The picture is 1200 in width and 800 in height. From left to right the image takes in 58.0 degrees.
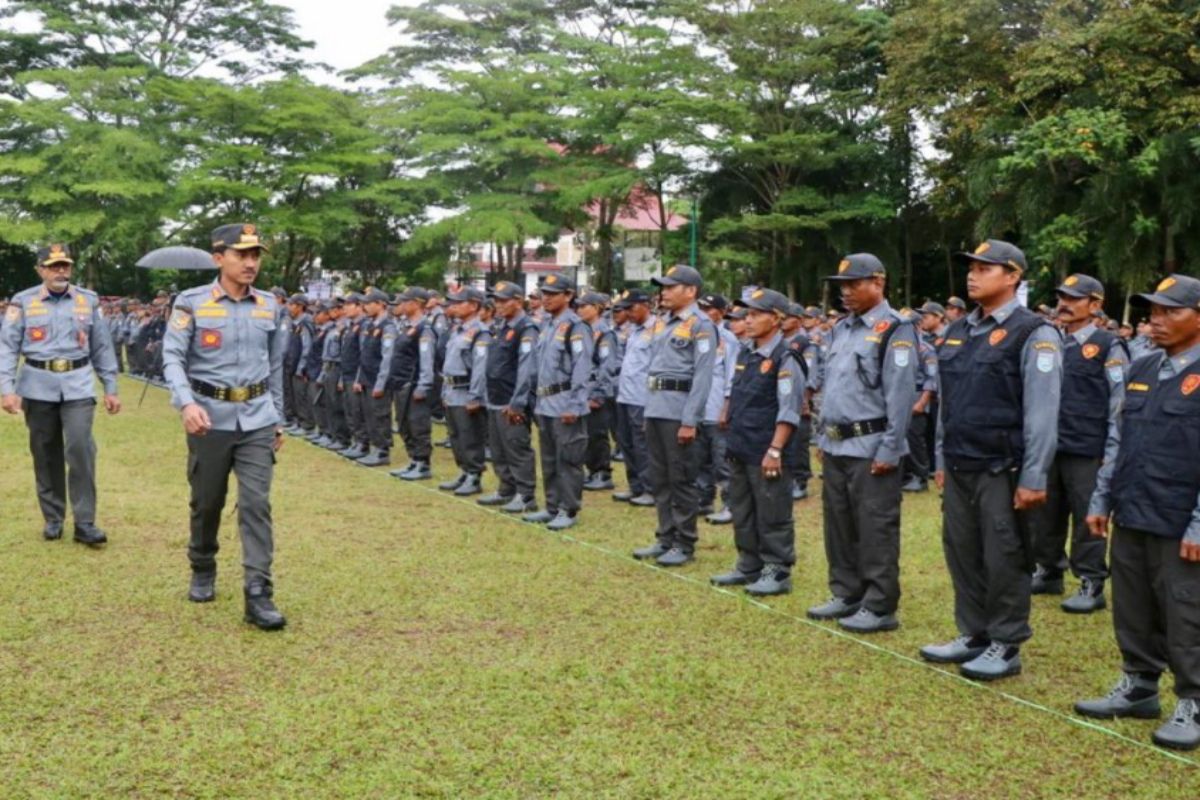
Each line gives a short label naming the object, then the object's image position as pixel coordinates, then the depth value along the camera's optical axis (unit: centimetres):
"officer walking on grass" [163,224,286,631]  544
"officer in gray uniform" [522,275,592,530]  826
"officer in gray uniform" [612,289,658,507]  973
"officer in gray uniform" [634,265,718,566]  705
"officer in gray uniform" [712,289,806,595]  632
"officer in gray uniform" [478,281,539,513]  875
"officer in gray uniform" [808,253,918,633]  550
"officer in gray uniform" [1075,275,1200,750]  413
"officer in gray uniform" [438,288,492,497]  955
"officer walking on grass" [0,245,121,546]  704
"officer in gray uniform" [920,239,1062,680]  469
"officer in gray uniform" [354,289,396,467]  1141
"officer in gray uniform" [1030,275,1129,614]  638
